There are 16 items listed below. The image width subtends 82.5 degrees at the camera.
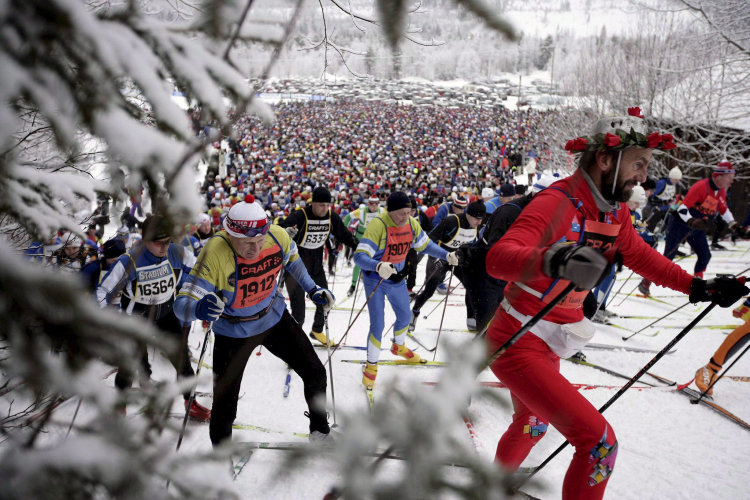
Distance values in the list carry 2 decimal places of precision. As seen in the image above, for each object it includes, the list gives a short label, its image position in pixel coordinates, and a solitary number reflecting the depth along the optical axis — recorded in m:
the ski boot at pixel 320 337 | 5.85
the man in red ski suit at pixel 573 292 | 1.96
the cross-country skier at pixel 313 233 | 5.47
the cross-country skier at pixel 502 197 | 6.85
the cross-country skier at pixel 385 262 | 4.53
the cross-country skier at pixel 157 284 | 3.37
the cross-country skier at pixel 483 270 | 4.51
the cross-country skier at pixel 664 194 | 10.66
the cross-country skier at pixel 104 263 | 3.49
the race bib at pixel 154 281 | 3.65
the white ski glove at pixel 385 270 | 4.23
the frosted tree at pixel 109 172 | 0.63
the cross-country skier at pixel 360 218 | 8.82
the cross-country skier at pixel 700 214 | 7.01
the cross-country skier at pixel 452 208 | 7.20
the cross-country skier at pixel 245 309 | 2.84
